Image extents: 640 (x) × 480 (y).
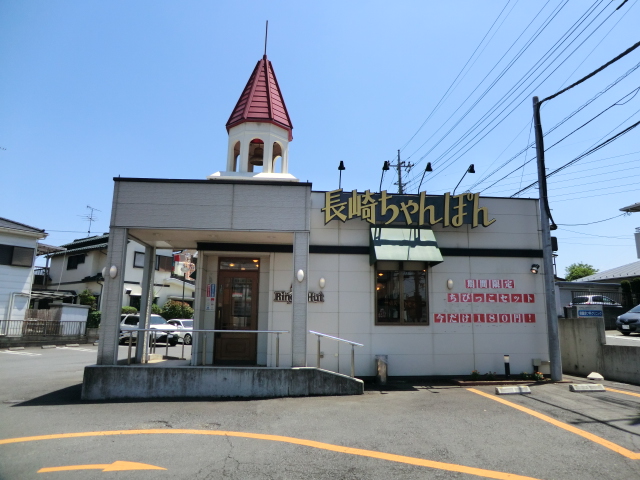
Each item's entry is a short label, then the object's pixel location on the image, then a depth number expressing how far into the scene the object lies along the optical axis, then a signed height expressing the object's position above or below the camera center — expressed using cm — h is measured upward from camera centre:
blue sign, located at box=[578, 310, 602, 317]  1236 +29
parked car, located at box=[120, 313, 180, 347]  2267 -46
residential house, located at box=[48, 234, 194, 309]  3072 +334
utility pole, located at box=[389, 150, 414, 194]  3372 +1229
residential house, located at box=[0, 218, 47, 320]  2342 +268
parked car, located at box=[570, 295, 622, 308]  2214 +128
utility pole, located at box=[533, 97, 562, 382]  1112 +169
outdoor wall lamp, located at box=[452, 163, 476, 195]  1252 +451
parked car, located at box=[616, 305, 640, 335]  1969 +7
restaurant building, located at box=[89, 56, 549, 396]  1139 +96
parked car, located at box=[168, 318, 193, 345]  2493 -45
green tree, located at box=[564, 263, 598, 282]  7400 +935
